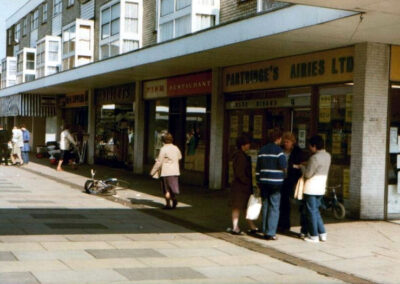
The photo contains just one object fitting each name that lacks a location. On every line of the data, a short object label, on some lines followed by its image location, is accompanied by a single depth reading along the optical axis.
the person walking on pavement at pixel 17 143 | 23.36
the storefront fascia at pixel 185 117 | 16.34
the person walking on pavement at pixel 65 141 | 21.44
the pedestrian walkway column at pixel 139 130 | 20.41
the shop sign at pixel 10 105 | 30.88
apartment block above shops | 15.77
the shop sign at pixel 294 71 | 11.18
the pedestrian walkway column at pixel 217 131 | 15.45
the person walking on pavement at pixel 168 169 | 11.47
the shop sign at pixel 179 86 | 16.17
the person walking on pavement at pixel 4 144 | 23.47
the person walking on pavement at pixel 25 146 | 23.88
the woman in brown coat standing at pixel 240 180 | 8.84
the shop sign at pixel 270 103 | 12.54
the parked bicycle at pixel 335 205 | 10.65
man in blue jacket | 8.53
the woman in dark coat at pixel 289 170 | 9.02
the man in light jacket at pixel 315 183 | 8.41
